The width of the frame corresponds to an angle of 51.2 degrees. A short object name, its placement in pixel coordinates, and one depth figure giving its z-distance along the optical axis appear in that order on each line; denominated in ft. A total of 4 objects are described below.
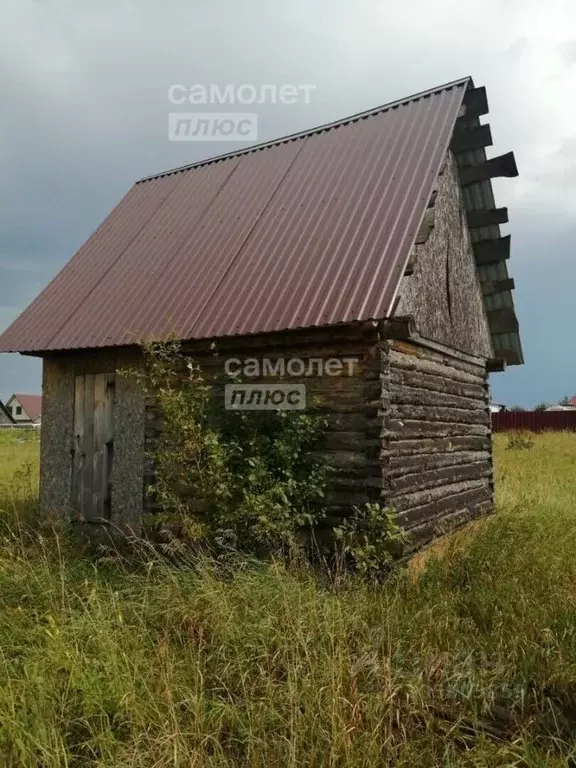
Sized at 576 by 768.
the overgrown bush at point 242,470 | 19.44
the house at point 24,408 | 255.29
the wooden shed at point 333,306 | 20.76
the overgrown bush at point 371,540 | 18.76
